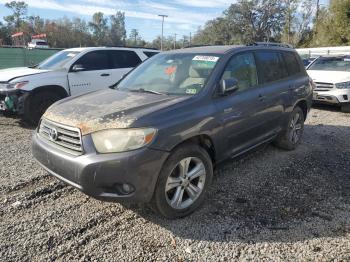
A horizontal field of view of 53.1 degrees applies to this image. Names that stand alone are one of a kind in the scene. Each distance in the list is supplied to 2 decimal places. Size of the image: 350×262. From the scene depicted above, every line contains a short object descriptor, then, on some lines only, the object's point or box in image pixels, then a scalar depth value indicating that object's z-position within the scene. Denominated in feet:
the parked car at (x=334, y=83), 30.58
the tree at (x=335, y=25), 99.21
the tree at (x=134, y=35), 347.85
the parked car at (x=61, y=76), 22.90
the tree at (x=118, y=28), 336.94
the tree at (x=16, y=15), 285.64
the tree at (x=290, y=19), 162.81
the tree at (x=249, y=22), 232.94
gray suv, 10.28
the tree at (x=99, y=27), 316.60
